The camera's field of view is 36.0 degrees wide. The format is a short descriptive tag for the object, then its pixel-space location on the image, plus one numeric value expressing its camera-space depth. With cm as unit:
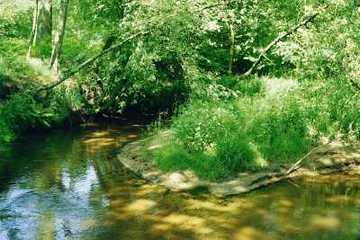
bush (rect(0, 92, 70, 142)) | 851
